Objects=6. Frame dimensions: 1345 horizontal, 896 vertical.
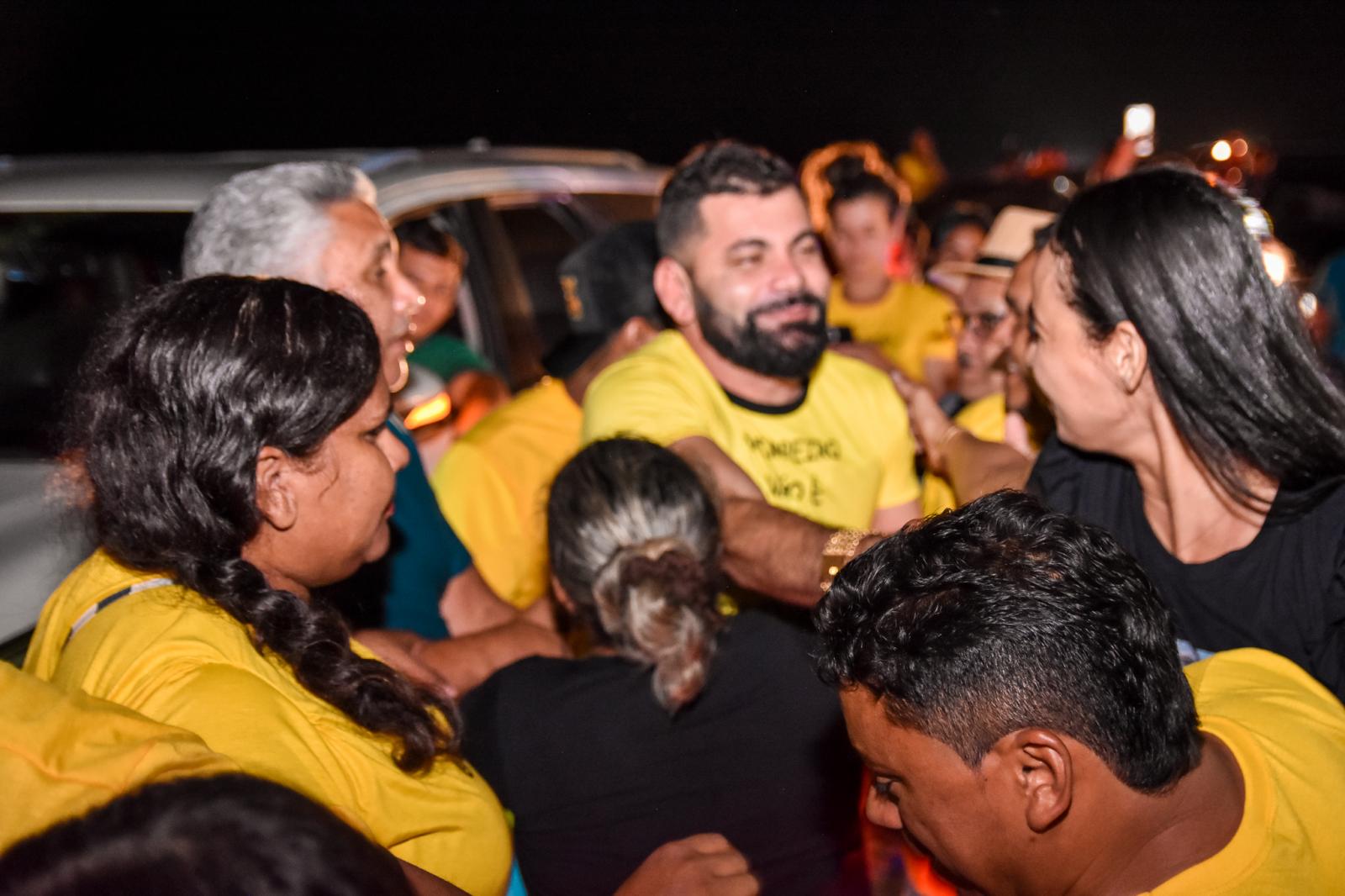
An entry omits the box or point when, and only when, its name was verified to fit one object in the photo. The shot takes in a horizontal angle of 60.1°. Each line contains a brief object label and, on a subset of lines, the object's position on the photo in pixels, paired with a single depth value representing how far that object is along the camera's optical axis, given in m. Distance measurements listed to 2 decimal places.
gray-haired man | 2.87
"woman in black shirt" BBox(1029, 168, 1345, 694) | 2.17
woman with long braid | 1.75
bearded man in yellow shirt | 3.21
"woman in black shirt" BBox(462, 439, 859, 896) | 2.11
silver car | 2.79
